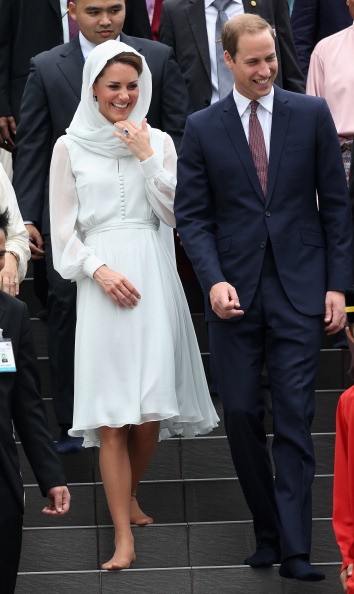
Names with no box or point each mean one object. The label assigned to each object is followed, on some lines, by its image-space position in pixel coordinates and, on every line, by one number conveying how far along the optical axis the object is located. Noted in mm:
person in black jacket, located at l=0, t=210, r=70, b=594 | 13328
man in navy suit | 15789
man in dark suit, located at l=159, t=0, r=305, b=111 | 19297
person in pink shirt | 19062
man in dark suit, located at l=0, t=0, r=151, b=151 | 19766
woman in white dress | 16109
